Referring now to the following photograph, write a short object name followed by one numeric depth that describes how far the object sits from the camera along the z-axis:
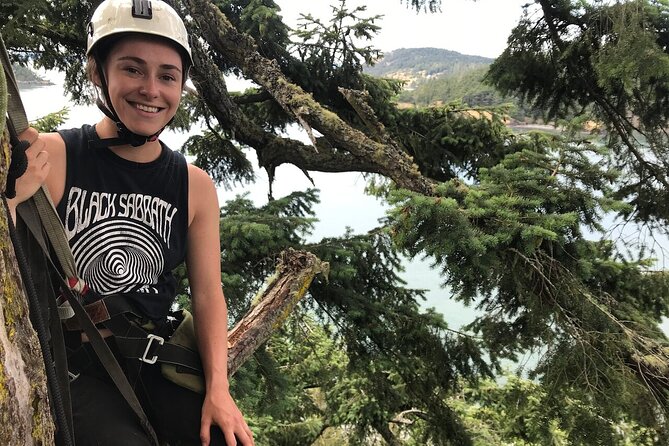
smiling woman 1.27
